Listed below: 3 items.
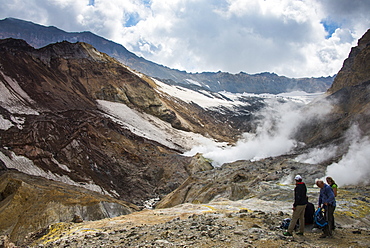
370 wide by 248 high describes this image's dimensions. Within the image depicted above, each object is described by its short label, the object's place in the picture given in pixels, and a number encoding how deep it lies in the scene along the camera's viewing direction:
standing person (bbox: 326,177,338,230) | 7.37
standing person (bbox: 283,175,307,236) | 6.75
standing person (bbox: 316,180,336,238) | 6.60
